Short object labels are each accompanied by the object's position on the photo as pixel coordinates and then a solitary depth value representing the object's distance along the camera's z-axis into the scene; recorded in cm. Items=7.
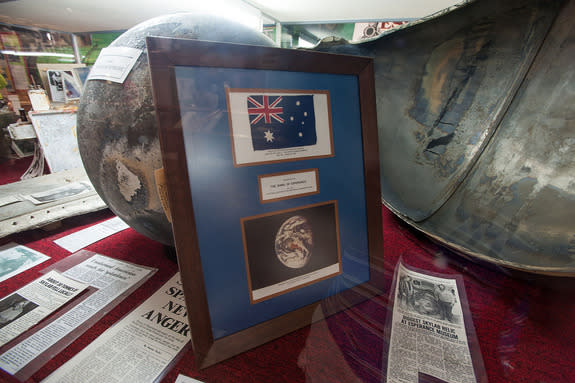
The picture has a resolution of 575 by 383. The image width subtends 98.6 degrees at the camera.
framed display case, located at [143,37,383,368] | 40
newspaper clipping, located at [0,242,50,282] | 77
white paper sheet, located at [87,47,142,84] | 54
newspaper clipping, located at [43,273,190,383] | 46
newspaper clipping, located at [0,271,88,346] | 57
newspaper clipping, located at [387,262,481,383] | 45
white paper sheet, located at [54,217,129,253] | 91
